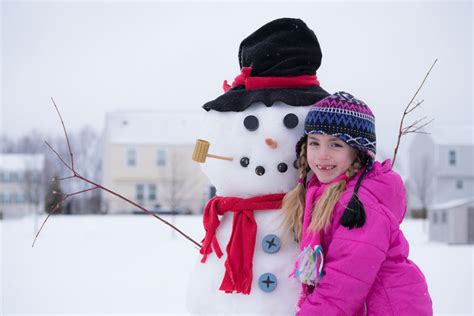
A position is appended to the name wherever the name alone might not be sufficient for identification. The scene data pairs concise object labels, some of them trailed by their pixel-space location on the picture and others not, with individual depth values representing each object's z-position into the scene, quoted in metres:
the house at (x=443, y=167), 25.81
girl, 2.09
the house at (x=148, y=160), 25.23
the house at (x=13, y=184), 32.79
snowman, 2.68
